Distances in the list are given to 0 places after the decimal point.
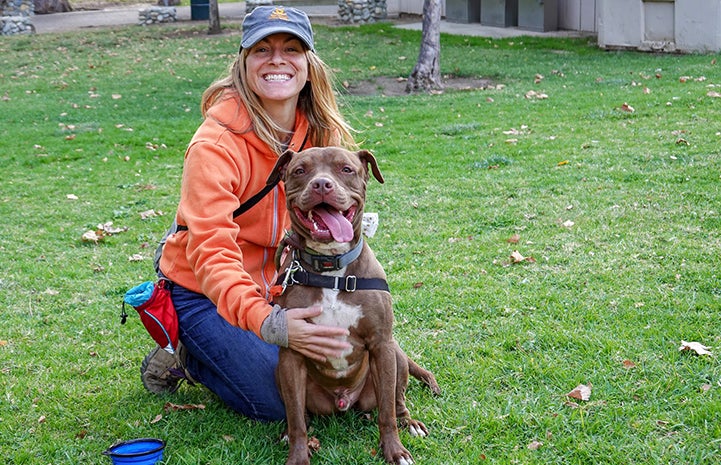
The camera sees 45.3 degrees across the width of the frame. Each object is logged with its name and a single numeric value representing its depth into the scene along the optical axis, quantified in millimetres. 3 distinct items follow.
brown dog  3521
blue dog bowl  3443
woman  3740
